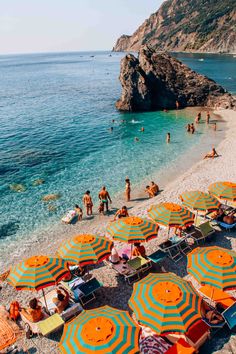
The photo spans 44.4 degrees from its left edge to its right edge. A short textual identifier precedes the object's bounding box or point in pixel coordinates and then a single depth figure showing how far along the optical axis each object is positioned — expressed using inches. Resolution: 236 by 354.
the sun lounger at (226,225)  626.8
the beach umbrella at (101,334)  287.0
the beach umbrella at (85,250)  455.2
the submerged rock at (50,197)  902.4
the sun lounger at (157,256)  530.0
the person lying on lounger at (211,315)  397.5
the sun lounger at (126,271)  505.7
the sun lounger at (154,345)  367.9
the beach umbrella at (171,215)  544.1
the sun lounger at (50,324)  400.5
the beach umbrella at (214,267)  392.5
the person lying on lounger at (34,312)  419.5
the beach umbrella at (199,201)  598.5
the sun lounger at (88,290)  463.5
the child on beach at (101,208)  800.9
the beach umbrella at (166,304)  327.3
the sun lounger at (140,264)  515.3
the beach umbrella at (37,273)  409.7
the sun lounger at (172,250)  565.3
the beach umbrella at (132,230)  502.6
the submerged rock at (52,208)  838.5
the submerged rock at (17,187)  986.2
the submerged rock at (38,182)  1026.7
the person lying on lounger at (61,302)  438.3
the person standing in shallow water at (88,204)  777.6
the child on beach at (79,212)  765.3
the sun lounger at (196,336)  370.3
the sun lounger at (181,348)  348.8
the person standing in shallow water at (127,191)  837.8
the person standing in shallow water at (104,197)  784.1
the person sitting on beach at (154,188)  879.7
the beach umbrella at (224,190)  637.9
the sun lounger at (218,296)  426.9
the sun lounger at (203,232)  600.1
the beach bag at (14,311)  443.8
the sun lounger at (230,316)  391.2
